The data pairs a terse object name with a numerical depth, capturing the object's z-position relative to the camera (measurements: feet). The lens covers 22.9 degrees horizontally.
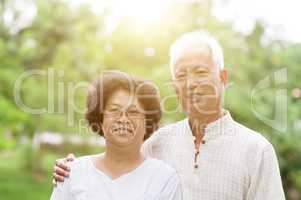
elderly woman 6.85
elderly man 7.72
